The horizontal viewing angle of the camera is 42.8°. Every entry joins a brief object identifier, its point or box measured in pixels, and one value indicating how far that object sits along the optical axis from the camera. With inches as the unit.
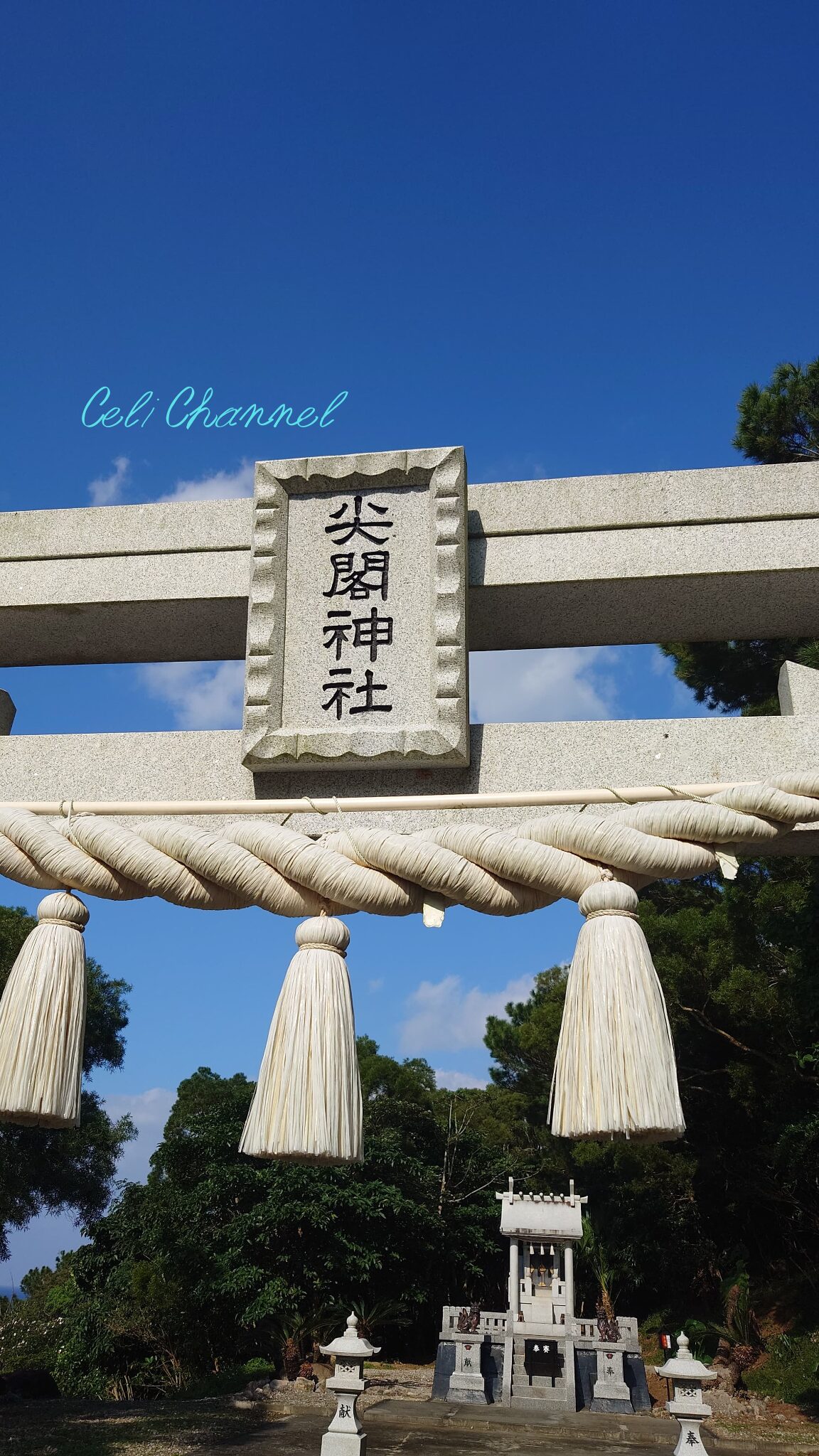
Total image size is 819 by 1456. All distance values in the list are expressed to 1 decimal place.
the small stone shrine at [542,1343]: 458.6
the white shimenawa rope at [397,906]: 57.1
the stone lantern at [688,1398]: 183.5
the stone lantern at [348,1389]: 233.5
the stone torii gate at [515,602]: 90.8
